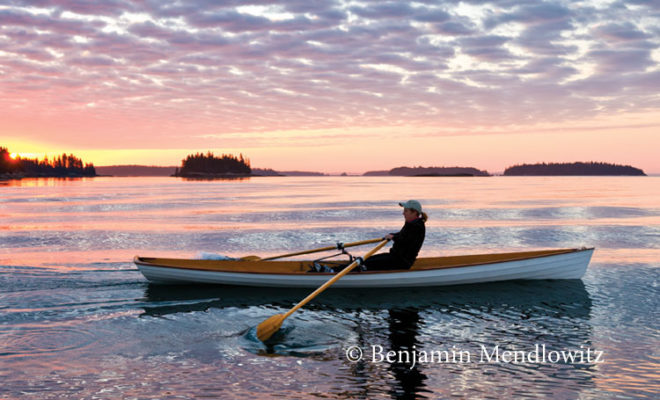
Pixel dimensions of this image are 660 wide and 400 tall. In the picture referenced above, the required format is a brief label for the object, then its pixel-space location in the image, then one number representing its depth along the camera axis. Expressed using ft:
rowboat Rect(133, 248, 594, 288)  40.75
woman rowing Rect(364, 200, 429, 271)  38.91
